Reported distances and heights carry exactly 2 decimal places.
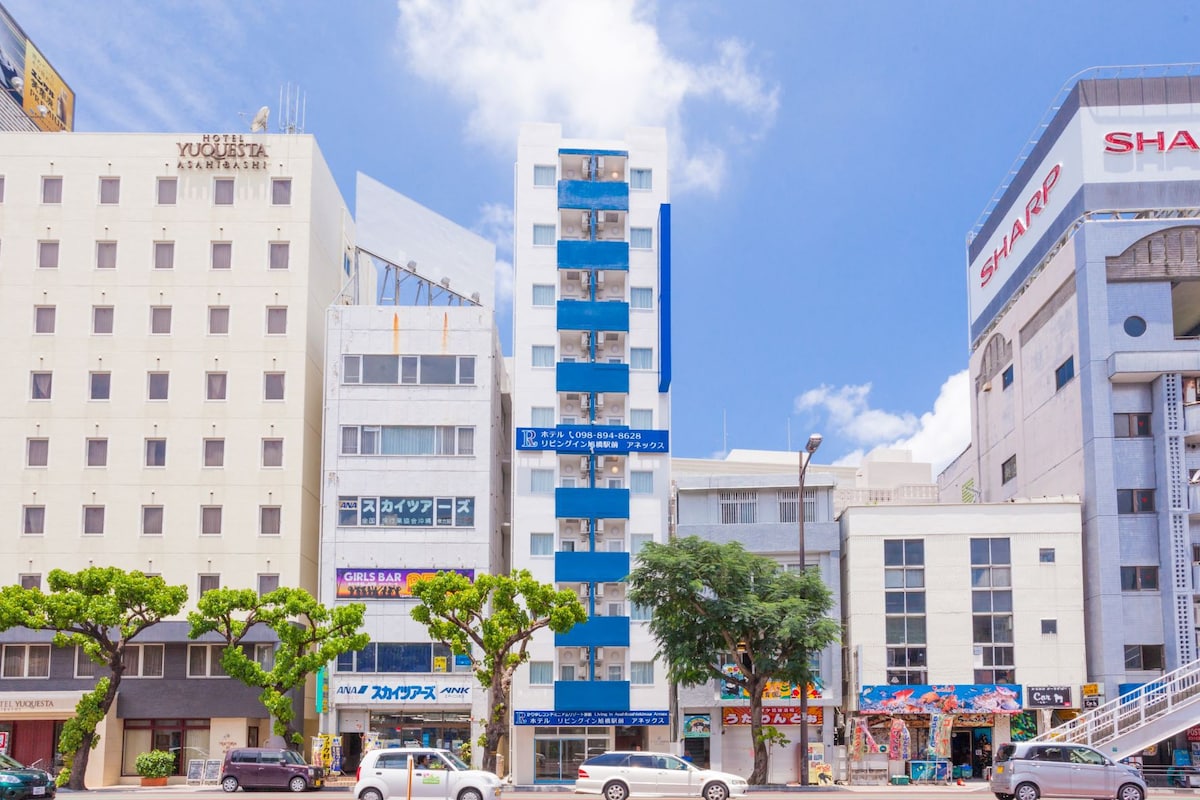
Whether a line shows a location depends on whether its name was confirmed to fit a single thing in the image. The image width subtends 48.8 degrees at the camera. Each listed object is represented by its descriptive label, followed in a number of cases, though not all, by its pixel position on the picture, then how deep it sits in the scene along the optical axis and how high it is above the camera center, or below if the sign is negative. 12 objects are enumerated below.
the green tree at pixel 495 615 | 49.34 +0.04
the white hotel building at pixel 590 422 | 64.06 +9.91
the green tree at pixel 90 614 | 50.44 +0.04
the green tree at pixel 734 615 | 51.16 +0.10
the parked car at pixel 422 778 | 37.66 -4.58
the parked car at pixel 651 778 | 41.31 -5.00
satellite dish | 70.19 +25.98
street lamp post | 48.28 -3.40
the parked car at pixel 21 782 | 37.88 -4.83
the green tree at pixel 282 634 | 51.53 -0.75
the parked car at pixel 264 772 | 48.66 -5.70
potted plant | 57.84 -6.56
